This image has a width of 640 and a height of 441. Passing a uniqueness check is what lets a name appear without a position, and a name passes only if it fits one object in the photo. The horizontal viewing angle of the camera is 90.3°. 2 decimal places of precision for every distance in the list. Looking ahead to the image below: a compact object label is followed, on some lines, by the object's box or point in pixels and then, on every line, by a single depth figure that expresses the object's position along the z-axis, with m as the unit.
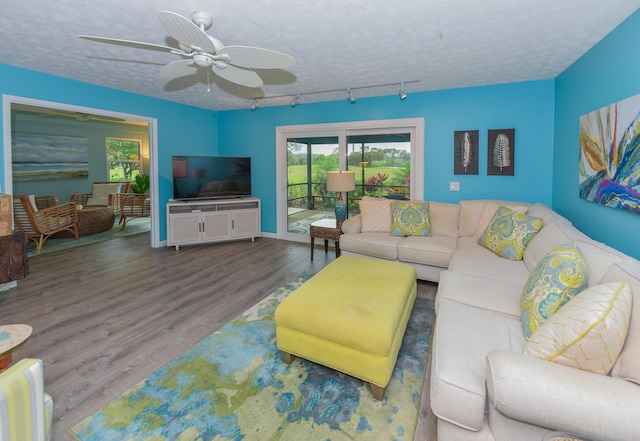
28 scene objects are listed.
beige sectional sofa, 1.07
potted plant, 8.32
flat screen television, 5.38
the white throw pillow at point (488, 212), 3.66
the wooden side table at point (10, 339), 1.49
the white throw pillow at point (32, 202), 5.18
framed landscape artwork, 6.84
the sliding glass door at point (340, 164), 4.88
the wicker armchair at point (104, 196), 7.70
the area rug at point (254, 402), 1.61
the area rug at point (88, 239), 5.29
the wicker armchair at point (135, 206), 7.64
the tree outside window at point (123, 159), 8.74
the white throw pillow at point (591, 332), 1.18
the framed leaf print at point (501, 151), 4.16
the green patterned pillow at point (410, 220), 3.99
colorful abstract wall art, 2.21
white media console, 5.20
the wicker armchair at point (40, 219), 5.05
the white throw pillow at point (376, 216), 4.23
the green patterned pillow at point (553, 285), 1.57
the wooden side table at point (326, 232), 4.43
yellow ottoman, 1.81
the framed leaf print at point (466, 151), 4.37
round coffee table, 6.12
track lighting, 4.20
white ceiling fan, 1.83
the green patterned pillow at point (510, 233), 2.96
